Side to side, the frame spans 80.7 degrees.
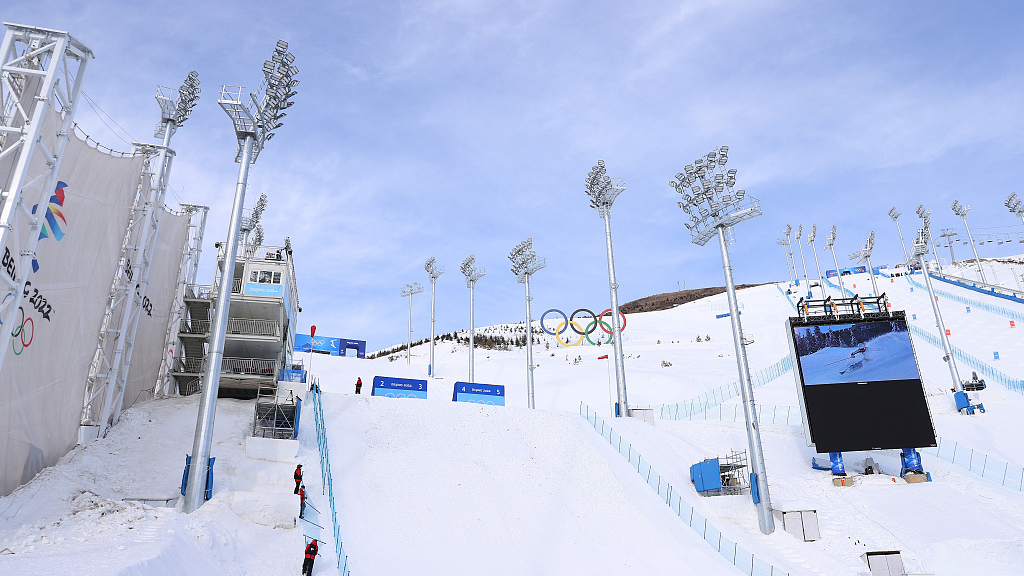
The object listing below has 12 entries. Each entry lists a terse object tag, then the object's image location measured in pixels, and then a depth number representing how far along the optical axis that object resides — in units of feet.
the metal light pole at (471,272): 173.58
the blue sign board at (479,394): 115.34
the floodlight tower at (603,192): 122.44
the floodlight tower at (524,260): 141.28
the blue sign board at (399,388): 112.78
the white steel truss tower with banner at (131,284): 74.54
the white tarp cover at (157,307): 90.99
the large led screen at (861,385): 90.17
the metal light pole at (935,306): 131.34
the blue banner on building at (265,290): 102.01
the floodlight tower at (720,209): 81.92
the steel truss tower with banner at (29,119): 43.16
